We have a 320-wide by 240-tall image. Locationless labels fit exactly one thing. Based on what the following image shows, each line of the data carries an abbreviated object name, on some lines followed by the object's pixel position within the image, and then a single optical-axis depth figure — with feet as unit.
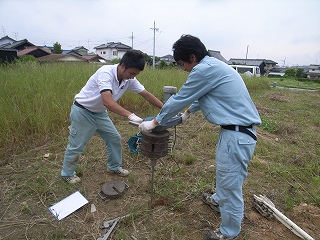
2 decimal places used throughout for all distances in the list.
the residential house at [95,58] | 92.71
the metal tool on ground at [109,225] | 6.06
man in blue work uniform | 5.13
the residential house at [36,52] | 82.69
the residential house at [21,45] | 93.50
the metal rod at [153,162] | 6.71
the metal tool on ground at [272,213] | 6.26
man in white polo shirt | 6.73
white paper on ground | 6.90
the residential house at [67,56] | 70.97
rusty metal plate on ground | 7.71
